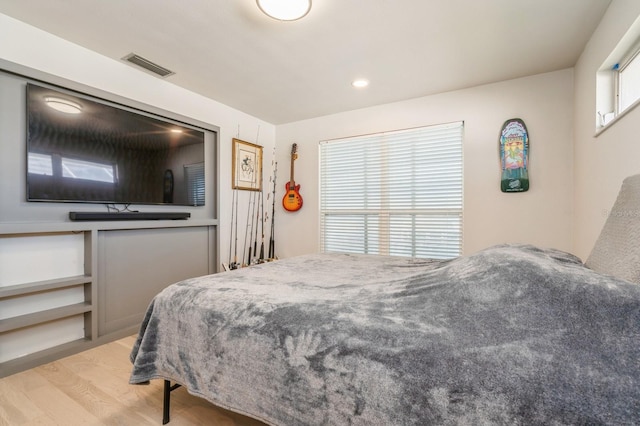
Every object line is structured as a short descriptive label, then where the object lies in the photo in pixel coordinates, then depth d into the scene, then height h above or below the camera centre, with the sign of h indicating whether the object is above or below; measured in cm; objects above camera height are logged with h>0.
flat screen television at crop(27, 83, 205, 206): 202 +51
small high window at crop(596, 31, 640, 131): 163 +89
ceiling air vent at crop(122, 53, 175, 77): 235 +133
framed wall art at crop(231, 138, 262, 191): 355 +63
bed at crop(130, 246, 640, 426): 64 -40
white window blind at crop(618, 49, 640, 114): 166 +84
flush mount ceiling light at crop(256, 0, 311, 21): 166 +127
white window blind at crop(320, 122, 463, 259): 308 +25
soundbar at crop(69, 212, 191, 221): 216 -4
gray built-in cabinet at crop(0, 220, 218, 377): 192 -58
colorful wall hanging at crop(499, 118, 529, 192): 265 +56
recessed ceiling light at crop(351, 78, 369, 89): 278 +134
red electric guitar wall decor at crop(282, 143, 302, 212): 396 +24
